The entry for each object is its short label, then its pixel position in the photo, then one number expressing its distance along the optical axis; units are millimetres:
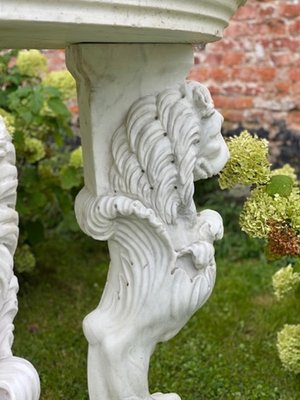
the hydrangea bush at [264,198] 2083
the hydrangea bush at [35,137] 3244
